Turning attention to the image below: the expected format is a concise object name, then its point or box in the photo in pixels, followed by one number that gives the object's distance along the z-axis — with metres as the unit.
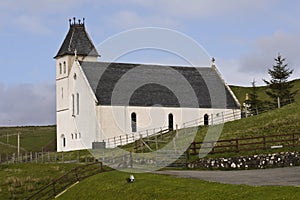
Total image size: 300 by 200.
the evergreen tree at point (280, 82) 85.31
